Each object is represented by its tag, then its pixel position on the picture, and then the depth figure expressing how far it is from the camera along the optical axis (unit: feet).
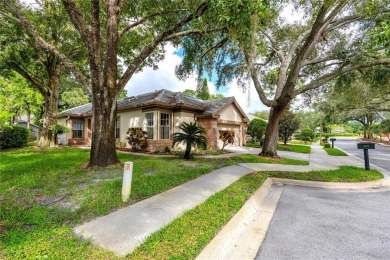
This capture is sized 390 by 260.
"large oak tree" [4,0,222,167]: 24.29
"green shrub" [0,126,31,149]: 48.21
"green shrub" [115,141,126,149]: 50.20
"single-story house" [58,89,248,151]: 43.21
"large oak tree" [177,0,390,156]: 26.76
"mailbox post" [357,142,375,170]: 25.71
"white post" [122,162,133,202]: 14.01
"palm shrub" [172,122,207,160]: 32.30
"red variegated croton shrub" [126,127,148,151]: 44.50
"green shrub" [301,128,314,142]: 100.42
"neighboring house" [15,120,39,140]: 106.83
